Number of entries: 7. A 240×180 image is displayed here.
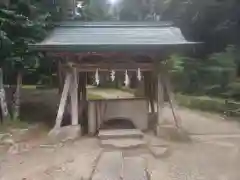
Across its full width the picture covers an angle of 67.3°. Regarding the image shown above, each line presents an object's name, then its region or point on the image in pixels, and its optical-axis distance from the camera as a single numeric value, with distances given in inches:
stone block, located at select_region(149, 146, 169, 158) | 164.7
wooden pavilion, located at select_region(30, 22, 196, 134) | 182.8
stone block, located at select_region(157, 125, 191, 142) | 194.8
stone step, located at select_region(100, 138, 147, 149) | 173.9
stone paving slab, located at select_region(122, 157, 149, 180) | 133.1
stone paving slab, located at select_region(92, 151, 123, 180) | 134.6
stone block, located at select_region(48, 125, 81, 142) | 189.4
